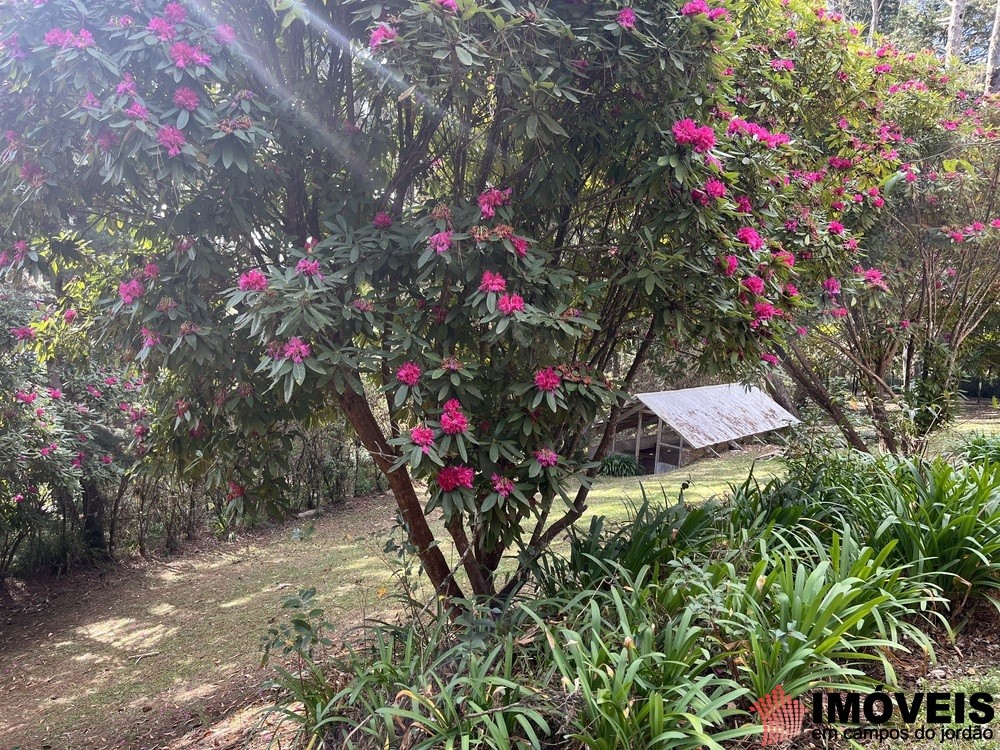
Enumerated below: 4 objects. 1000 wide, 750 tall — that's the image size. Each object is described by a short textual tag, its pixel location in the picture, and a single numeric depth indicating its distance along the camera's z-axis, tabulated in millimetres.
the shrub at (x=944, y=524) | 2980
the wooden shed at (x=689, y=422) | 10730
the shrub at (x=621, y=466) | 11859
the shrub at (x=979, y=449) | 5486
